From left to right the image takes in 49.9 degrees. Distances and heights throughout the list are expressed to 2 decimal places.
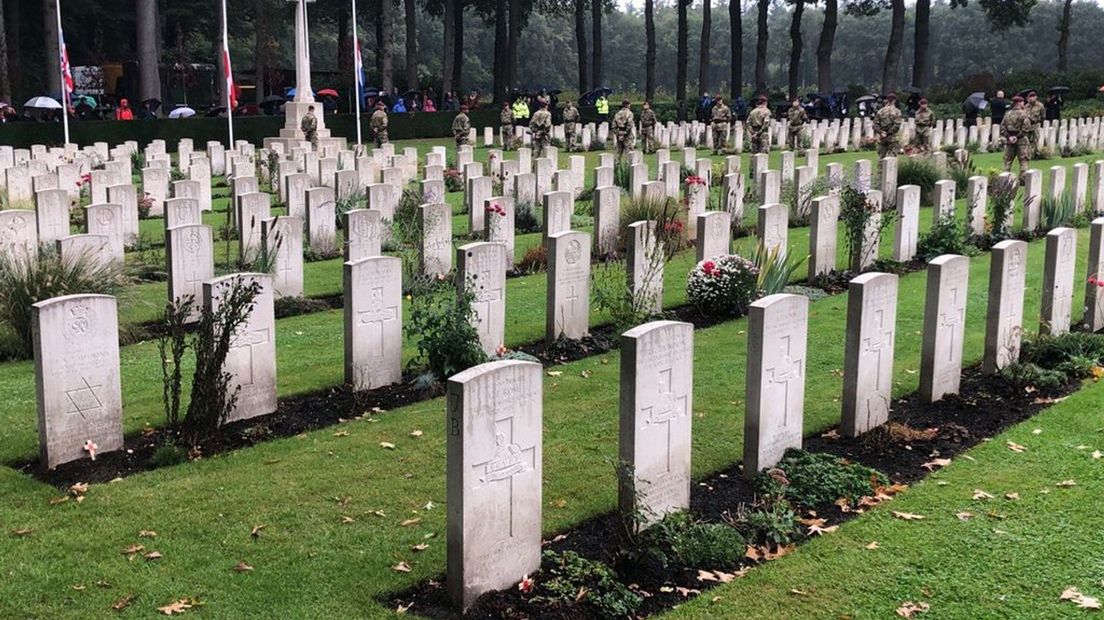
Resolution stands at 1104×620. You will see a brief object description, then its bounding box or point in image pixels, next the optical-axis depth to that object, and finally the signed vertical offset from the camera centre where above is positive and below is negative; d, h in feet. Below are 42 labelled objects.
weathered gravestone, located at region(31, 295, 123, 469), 22.74 -5.14
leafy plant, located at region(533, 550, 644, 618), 17.52 -7.10
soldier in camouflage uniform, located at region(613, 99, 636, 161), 94.43 -1.31
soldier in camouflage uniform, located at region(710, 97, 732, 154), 109.91 -1.32
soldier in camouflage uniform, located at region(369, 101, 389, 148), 99.83 -1.09
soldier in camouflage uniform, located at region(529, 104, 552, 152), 96.25 -1.35
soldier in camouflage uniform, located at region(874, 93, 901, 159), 80.28 -1.02
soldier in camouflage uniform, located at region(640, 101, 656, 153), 108.48 -1.54
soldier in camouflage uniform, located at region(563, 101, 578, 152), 110.42 -1.36
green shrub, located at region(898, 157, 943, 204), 62.28 -3.27
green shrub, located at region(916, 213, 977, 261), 45.91 -4.98
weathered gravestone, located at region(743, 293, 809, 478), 22.31 -5.04
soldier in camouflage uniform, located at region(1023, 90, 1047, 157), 73.87 -0.18
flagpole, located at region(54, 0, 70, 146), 77.98 +2.64
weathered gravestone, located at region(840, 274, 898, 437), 24.86 -5.02
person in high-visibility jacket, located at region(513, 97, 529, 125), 122.83 +0.02
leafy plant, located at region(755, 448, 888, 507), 21.85 -6.83
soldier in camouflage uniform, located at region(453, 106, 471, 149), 99.38 -1.50
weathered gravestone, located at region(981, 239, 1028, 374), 29.19 -4.80
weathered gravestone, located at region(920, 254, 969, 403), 27.12 -4.88
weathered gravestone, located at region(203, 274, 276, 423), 26.05 -5.32
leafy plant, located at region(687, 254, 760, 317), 36.88 -5.39
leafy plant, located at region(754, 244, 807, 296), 37.79 -5.07
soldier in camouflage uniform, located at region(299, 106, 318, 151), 101.35 -1.41
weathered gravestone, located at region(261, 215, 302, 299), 38.86 -4.63
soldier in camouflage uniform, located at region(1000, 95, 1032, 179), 73.20 -1.28
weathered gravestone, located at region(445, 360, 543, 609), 17.16 -5.40
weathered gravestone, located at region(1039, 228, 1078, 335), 32.07 -4.54
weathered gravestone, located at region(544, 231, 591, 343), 32.78 -4.85
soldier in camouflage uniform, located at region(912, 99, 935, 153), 90.17 -1.06
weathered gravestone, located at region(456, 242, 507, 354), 30.35 -4.43
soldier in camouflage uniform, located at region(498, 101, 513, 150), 113.60 -1.41
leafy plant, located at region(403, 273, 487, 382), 29.01 -5.51
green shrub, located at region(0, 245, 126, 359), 32.19 -4.73
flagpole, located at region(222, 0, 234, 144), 88.63 +3.12
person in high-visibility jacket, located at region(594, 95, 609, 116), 136.15 +0.60
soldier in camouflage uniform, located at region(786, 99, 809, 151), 105.60 -1.00
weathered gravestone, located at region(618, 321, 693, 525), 19.52 -5.14
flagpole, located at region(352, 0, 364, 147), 98.43 +3.71
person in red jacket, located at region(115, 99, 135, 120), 114.93 -0.15
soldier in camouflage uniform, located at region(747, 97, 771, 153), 98.73 -1.20
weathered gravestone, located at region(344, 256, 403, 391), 28.14 -5.03
